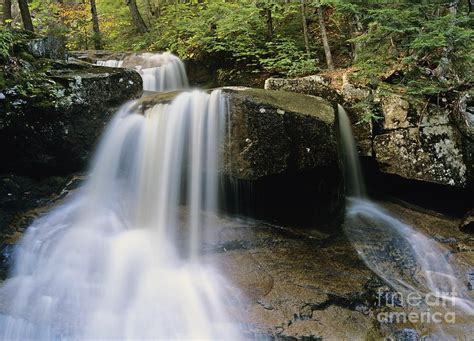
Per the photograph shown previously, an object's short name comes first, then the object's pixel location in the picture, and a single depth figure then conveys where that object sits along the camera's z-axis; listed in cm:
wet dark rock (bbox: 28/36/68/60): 647
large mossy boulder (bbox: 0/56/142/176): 539
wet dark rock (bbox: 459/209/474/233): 531
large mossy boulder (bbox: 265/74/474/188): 552
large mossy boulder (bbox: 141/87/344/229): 479
